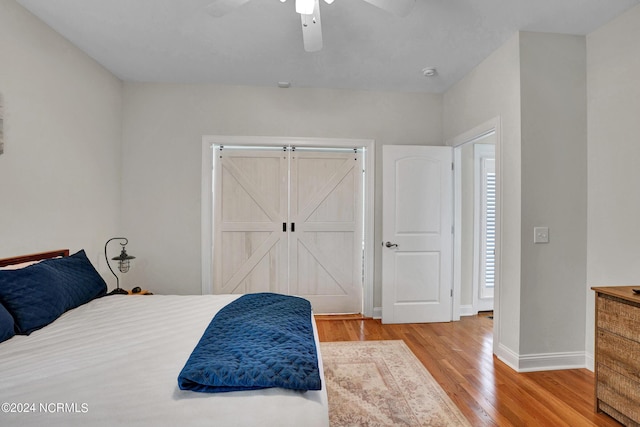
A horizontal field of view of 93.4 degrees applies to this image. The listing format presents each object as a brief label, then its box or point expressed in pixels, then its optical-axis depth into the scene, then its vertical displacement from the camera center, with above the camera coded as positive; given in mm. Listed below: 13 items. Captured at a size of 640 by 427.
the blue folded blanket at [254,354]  1086 -585
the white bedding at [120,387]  984 -632
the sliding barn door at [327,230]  3633 -204
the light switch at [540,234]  2424 -167
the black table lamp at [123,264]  2852 -493
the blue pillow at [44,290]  1624 -471
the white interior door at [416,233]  3447 -226
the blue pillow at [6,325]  1475 -561
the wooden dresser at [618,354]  1694 -827
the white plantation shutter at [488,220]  3828 -81
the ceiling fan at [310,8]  1678 +1176
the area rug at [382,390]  1804 -1225
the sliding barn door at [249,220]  3562 -83
